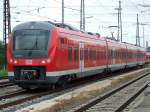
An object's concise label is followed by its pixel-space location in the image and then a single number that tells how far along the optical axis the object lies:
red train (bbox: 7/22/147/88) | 22.11
